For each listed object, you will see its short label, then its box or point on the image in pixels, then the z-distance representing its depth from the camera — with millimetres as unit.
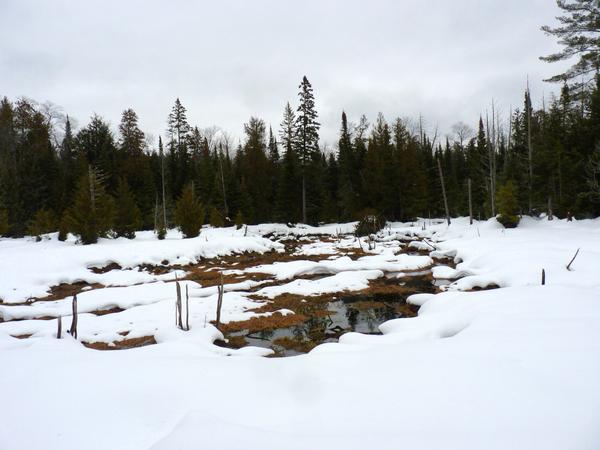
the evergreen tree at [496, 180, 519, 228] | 24031
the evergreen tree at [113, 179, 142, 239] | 27459
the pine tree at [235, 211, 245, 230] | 33066
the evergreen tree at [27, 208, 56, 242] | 24328
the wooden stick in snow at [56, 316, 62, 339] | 6855
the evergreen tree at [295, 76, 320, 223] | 37125
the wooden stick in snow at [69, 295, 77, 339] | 7288
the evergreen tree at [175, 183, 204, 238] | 25656
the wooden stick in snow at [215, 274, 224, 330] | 8133
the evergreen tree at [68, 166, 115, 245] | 21828
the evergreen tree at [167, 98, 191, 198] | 45469
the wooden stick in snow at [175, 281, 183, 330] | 7822
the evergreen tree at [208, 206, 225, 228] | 33938
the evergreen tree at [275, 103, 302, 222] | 36594
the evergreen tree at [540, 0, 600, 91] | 18297
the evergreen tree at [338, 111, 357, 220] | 40219
